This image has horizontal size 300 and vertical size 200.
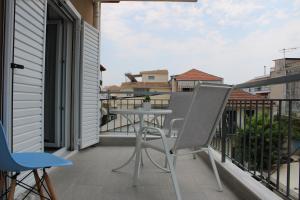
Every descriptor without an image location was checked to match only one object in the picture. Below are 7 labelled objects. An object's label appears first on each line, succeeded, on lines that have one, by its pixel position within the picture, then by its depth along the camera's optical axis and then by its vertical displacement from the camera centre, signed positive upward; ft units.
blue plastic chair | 3.52 -1.14
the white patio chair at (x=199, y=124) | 5.78 -0.68
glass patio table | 6.87 -0.44
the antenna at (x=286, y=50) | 58.35 +13.64
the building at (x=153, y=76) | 78.90 +8.60
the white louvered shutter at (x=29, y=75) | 5.38 +0.61
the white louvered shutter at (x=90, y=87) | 10.76 +0.62
